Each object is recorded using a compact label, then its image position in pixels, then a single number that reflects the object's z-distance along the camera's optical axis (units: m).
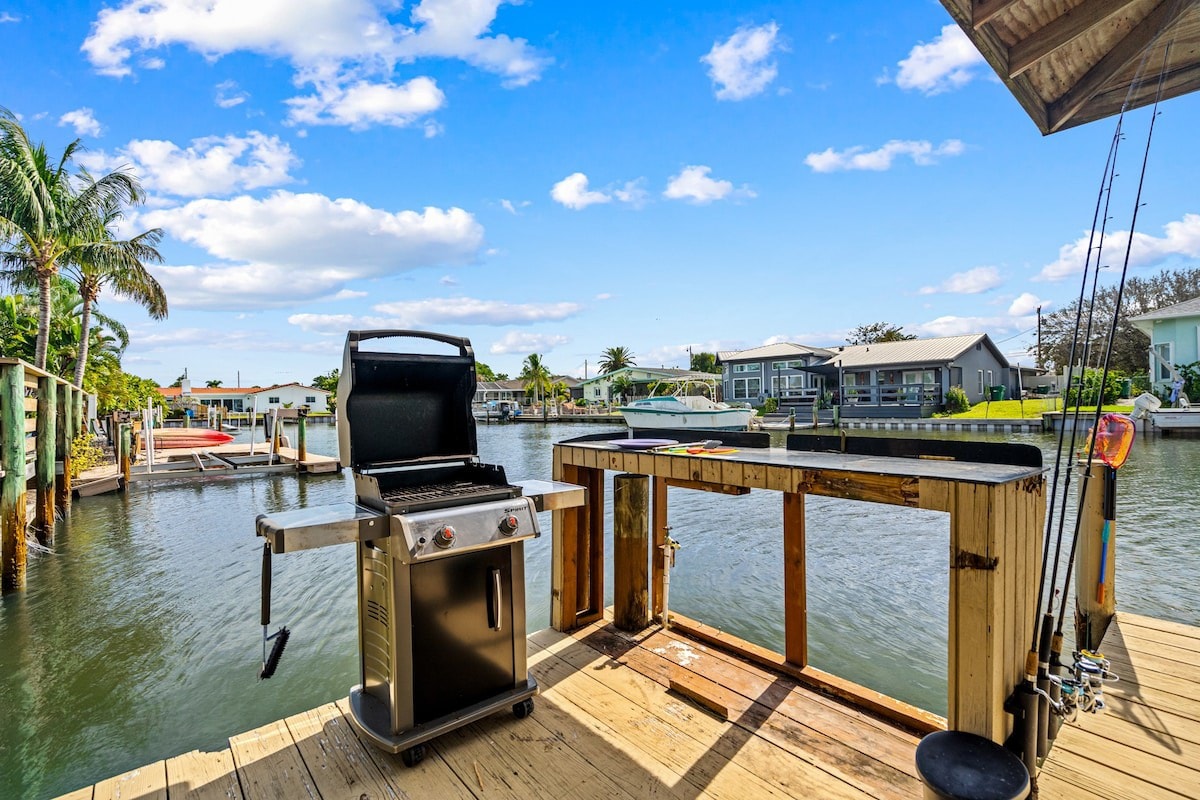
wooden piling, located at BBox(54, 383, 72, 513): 9.13
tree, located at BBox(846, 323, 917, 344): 48.31
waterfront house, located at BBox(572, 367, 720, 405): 40.41
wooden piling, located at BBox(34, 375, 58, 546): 7.09
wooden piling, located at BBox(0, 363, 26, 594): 5.74
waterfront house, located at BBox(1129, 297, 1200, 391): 21.33
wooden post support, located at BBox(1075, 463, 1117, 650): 3.12
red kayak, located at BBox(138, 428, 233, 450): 20.15
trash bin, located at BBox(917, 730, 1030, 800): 1.33
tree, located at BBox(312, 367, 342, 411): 65.19
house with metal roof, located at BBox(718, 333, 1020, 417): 29.64
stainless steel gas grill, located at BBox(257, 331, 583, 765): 1.99
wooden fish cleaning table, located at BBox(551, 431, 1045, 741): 1.65
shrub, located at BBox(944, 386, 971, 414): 28.36
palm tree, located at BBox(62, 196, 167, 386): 17.33
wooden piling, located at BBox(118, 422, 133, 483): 12.91
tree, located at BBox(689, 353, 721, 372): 61.81
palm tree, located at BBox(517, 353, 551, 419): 54.03
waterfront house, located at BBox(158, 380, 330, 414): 55.34
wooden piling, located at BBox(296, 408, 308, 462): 15.54
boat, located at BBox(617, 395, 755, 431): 24.52
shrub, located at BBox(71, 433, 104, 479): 12.20
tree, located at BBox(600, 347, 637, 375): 61.56
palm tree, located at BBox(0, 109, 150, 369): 14.56
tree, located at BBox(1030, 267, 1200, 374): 32.38
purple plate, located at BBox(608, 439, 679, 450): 3.07
